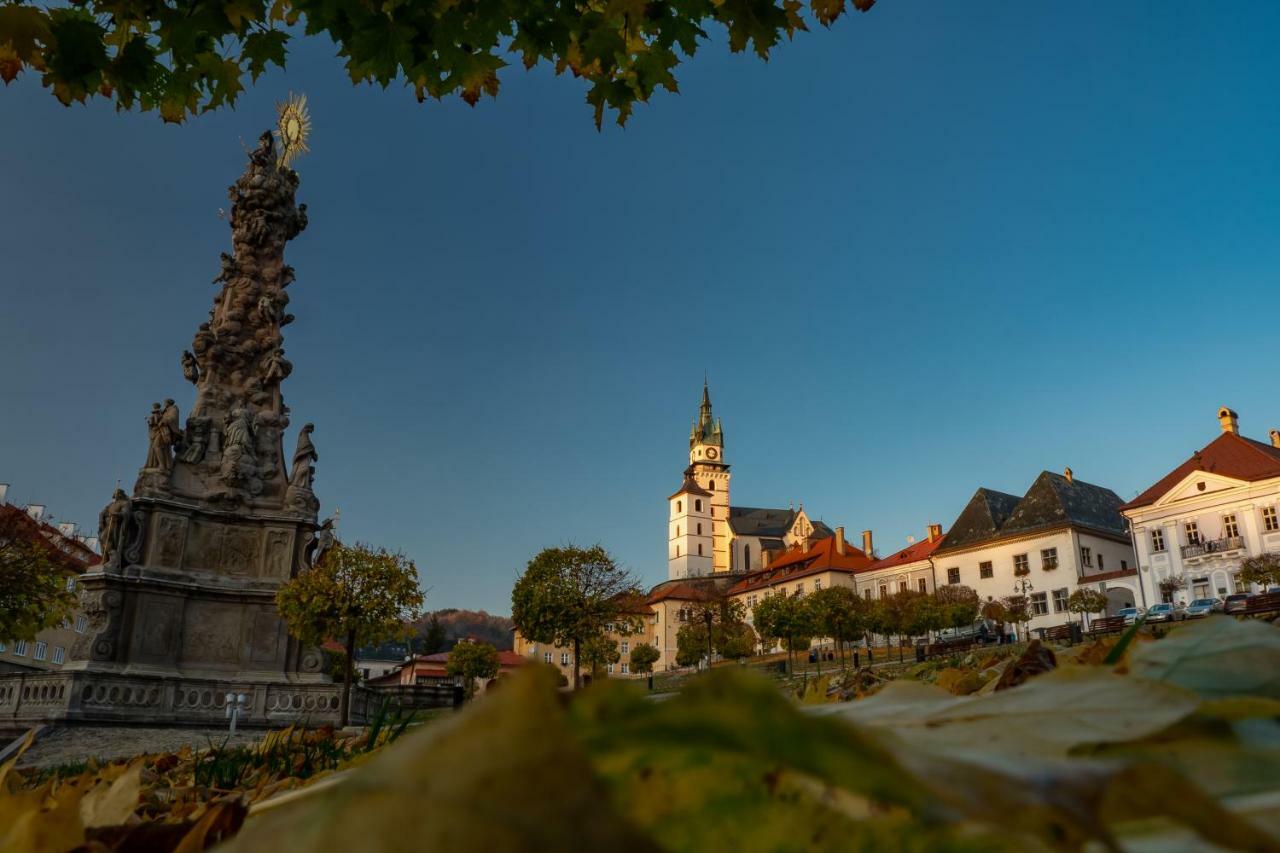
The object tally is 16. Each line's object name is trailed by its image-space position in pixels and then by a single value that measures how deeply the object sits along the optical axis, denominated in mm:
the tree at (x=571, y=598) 43250
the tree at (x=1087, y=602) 54219
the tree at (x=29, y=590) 18391
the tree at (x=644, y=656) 74562
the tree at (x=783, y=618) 55406
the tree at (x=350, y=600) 18734
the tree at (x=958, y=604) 58500
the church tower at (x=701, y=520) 115625
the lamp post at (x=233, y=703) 15828
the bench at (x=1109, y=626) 37688
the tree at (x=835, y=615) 56031
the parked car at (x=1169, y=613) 44100
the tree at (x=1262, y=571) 45875
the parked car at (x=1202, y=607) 44688
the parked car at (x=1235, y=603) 36188
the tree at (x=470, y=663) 63031
